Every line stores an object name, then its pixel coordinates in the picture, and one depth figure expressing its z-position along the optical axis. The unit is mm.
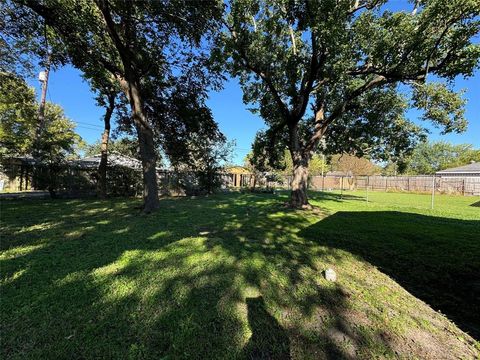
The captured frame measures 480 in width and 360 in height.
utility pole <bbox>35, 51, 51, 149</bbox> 11189
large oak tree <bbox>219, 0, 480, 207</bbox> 6266
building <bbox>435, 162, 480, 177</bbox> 24047
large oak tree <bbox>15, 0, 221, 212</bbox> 6395
